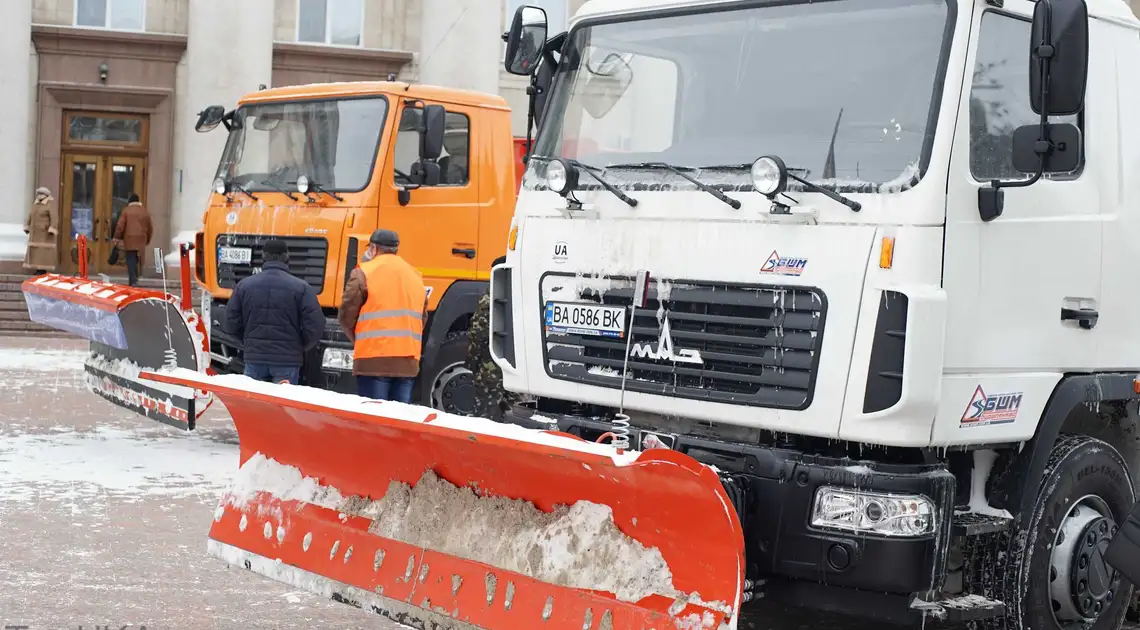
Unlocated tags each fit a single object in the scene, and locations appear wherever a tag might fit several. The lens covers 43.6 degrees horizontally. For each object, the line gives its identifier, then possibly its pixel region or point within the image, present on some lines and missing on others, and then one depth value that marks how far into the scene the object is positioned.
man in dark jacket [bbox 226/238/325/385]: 9.98
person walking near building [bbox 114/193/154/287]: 24.42
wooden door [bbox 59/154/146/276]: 27.72
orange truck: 10.53
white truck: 4.80
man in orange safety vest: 9.48
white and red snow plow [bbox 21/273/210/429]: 10.16
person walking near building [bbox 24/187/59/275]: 23.47
